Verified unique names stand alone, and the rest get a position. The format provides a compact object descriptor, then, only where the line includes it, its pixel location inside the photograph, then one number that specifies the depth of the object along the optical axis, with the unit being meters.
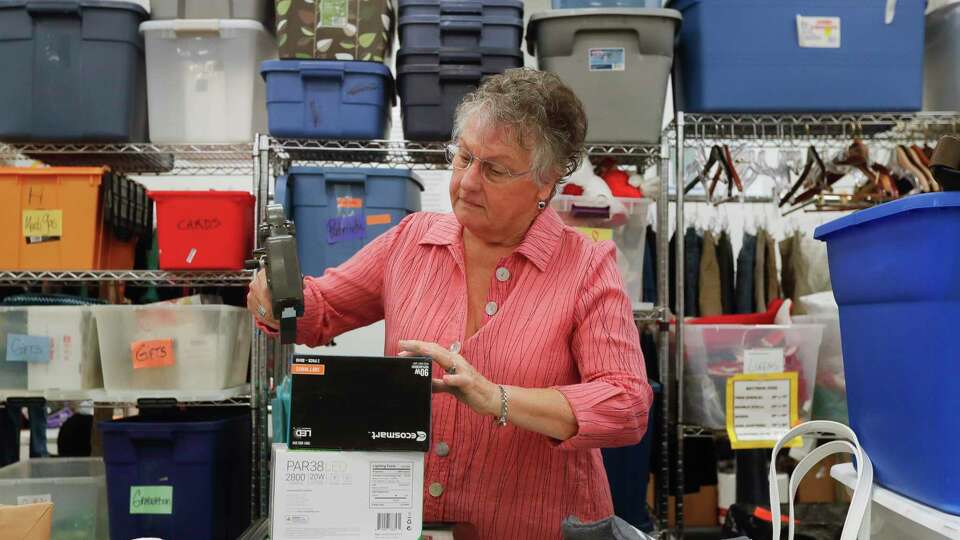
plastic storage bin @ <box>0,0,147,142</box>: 2.40
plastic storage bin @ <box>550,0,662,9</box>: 2.51
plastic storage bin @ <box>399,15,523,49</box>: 2.43
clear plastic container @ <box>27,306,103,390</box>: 2.29
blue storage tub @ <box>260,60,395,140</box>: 2.40
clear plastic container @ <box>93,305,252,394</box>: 2.29
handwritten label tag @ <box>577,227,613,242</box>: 2.40
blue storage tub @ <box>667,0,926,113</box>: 2.36
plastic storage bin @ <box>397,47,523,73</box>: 2.44
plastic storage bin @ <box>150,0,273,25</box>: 2.46
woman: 1.34
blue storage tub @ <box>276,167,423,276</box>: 2.39
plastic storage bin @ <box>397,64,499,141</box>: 2.44
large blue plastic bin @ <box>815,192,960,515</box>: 0.89
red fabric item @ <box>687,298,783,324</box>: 2.34
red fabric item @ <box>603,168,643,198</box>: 2.49
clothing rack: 2.38
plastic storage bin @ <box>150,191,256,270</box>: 2.33
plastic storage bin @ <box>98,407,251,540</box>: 2.14
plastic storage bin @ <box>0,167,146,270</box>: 2.35
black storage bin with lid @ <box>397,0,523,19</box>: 2.44
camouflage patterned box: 2.43
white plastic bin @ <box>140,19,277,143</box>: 2.46
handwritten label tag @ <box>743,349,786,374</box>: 2.21
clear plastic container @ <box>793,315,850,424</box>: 2.33
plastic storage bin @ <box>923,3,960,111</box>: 2.44
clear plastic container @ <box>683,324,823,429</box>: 2.24
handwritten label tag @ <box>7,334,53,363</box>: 2.27
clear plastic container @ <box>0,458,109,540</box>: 2.10
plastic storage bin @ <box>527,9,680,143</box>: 2.40
